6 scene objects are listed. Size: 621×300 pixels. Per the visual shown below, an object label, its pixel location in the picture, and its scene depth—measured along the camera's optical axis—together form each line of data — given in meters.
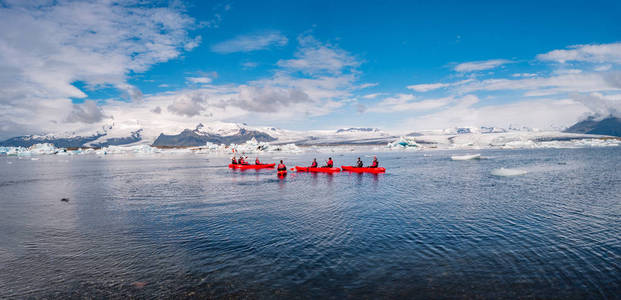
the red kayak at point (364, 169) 41.13
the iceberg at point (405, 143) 132.12
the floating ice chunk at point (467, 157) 58.64
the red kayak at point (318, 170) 42.78
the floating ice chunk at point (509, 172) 33.91
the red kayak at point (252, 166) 49.94
